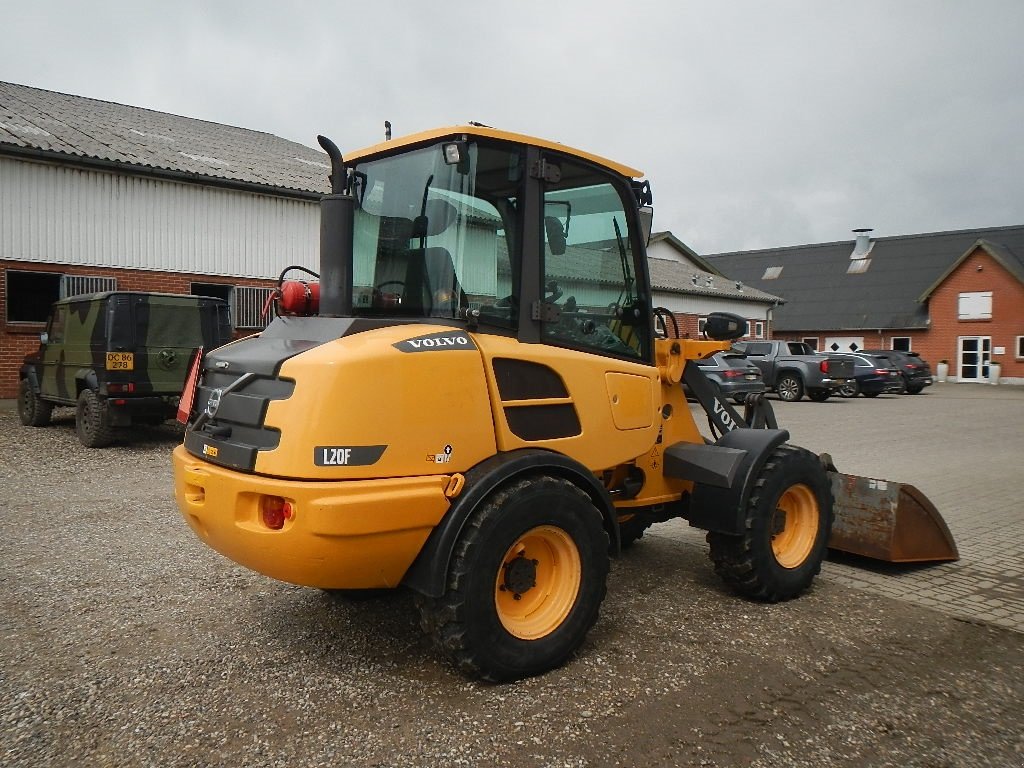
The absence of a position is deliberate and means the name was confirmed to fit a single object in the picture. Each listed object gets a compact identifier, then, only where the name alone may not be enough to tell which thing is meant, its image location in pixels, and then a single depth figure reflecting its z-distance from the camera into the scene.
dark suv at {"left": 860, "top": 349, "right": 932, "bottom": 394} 28.12
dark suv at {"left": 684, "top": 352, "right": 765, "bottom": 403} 18.13
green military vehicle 10.90
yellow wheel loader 3.36
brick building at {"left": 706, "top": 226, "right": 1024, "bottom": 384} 39.00
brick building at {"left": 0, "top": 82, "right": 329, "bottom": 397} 15.24
